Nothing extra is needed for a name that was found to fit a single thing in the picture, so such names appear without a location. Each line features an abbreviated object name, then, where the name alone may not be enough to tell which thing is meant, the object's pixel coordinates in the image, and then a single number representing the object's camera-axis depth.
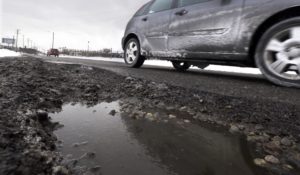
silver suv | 2.91
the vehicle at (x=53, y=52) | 35.84
